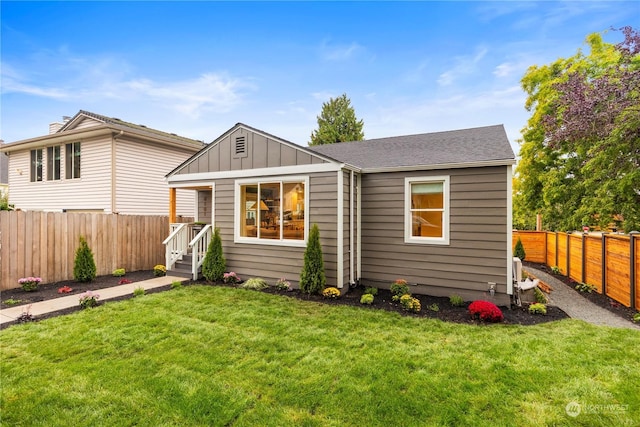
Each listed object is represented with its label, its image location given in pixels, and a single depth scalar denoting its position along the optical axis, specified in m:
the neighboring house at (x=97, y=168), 11.46
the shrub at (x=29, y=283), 6.47
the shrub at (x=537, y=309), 5.48
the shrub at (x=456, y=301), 5.88
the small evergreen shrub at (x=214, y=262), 7.71
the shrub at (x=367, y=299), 5.96
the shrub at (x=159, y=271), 8.49
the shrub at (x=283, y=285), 6.89
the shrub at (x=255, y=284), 7.03
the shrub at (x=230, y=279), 7.57
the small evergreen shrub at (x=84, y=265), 7.43
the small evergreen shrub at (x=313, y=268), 6.38
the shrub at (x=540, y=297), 6.32
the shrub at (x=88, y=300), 5.44
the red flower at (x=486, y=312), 4.97
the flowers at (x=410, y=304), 5.52
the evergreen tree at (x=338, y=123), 29.34
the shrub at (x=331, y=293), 6.22
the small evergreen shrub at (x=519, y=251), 11.58
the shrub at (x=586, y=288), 7.13
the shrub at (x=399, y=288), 6.31
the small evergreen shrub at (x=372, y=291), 6.62
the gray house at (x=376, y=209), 6.13
